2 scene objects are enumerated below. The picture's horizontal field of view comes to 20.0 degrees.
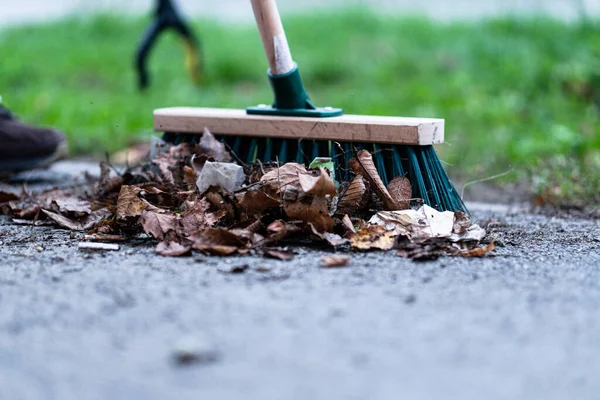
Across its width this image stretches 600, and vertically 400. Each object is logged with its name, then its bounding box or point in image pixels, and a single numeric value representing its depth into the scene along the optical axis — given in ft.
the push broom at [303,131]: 5.49
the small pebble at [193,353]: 4.37
